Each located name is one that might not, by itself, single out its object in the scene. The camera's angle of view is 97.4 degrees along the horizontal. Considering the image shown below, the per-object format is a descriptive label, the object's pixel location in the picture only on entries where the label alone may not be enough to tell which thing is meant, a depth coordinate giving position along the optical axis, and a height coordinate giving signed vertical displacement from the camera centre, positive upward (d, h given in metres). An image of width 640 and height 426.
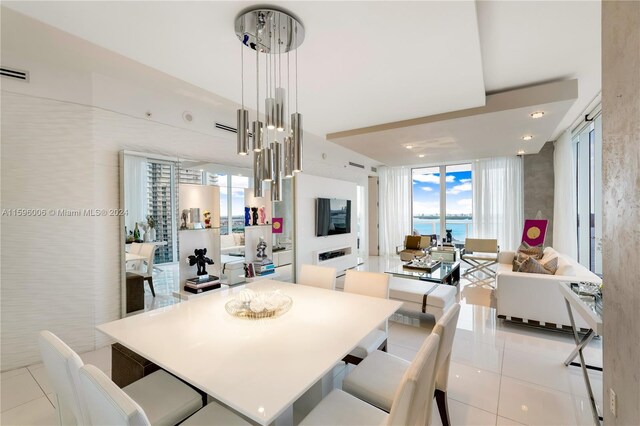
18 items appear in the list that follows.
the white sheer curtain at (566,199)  5.27 +0.22
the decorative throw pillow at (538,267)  3.42 -0.69
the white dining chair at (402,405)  1.06 -0.87
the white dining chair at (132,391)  1.18 -0.94
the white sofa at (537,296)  3.09 -0.98
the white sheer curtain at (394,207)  8.43 +0.15
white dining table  1.11 -0.70
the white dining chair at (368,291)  2.02 -0.72
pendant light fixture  1.89 +0.68
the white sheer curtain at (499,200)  6.79 +0.28
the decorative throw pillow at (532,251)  4.74 -0.69
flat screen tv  5.78 -0.10
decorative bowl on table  1.89 -0.65
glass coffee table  4.30 -1.00
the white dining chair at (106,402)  0.86 -0.61
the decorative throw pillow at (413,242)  6.78 -0.75
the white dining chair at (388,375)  1.51 -0.96
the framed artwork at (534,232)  5.48 -0.41
